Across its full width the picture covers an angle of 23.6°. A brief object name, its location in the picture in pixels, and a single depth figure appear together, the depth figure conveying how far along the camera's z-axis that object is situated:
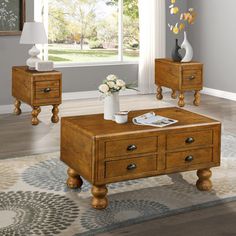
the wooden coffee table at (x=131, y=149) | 3.71
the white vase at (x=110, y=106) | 4.16
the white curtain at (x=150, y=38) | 8.25
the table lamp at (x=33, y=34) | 6.32
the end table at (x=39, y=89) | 6.26
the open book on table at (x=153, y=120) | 4.01
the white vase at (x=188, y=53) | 7.51
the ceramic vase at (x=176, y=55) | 7.58
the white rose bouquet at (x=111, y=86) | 4.10
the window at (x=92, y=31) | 8.26
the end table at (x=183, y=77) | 7.41
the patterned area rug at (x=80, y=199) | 3.51
